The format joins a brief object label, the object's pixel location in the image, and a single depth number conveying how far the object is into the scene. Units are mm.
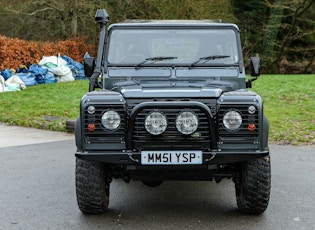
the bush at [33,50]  20717
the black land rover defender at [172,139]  4871
